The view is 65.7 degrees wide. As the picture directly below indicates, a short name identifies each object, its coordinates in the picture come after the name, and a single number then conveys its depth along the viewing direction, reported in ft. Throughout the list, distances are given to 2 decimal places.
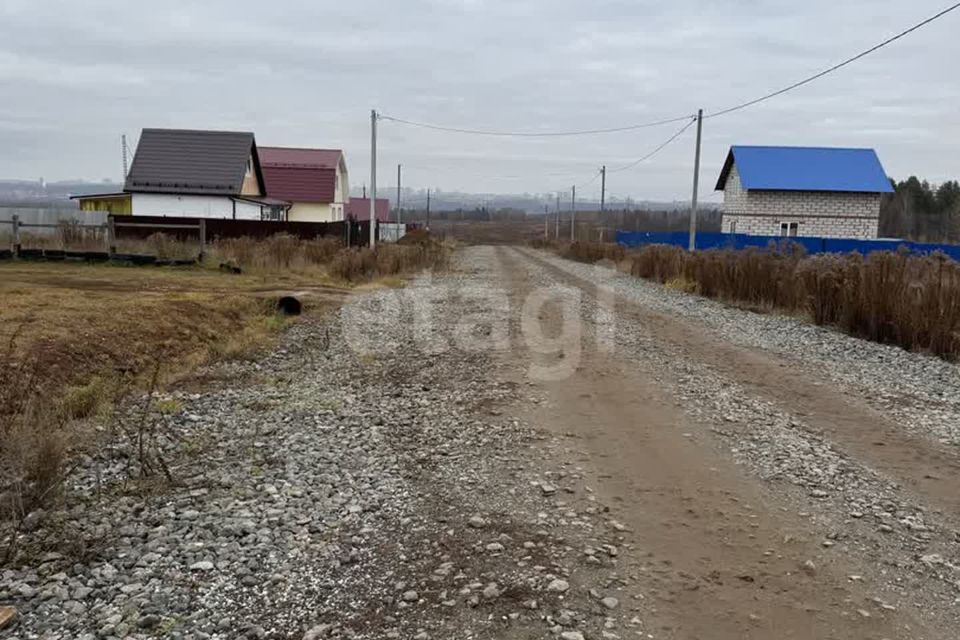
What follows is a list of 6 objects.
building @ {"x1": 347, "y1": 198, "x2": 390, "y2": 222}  235.81
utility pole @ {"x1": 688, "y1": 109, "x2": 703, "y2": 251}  87.30
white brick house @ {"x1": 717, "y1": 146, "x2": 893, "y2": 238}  132.77
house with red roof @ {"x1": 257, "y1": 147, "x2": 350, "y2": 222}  150.30
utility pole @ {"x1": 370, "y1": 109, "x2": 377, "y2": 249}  89.25
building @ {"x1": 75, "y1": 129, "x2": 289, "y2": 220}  110.01
